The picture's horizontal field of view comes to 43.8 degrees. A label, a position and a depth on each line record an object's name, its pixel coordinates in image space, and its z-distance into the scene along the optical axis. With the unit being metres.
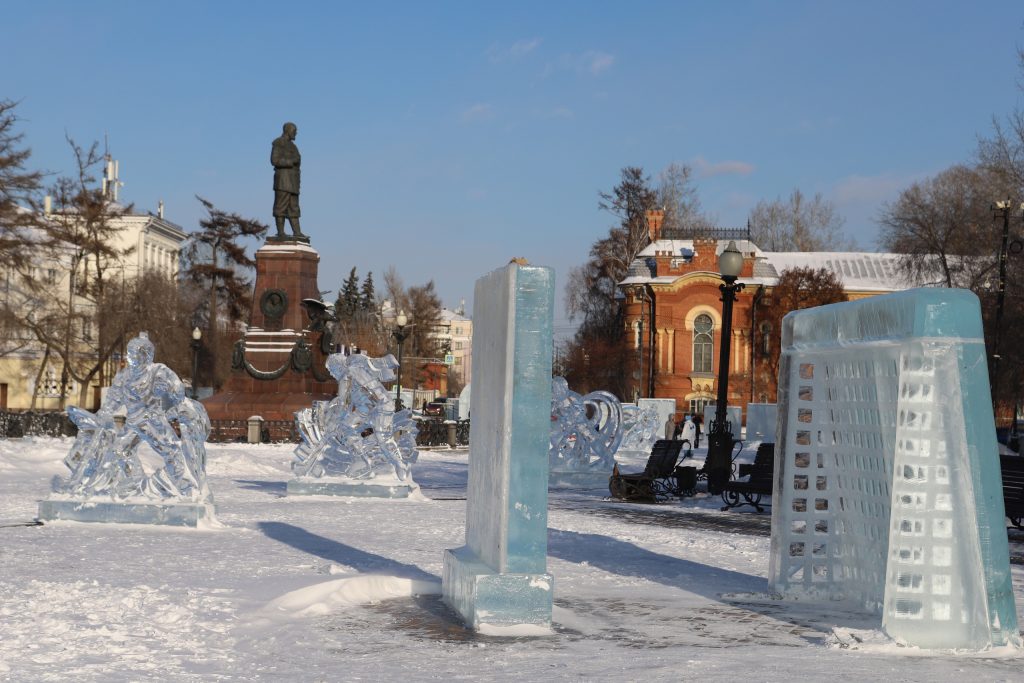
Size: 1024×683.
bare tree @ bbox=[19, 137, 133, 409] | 49.50
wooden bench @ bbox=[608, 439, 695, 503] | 18.55
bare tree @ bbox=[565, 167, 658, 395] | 62.22
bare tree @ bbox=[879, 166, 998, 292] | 37.88
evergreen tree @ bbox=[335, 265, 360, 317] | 111.17
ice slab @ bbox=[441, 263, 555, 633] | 7.79
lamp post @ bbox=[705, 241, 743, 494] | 18.52
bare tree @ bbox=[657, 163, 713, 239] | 68.19
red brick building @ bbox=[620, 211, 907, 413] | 61.31
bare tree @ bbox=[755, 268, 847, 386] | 61.41
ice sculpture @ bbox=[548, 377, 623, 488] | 21.83
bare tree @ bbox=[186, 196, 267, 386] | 71.96
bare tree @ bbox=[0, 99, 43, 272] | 39.91
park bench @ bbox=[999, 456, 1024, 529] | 14.94
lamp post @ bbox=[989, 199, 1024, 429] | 30.23
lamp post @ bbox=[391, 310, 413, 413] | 34.97
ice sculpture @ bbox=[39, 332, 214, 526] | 12.88
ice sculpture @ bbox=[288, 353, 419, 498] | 16.75
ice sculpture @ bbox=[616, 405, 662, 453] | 36.62
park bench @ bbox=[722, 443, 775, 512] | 17.11
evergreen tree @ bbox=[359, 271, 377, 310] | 118.50
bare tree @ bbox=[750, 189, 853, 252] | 79.06
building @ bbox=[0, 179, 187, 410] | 54.18
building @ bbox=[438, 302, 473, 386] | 163.25
